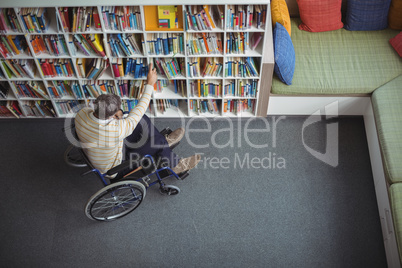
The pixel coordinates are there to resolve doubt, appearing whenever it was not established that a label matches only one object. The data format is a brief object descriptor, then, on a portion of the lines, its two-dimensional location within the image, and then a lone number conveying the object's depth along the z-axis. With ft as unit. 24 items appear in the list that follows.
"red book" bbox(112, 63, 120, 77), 11.36
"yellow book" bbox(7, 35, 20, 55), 10.83
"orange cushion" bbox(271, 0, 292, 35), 12.00
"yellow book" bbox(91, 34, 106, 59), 10.71
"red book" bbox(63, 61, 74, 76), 11.50
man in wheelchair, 8.85
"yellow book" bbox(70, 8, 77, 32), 10.20
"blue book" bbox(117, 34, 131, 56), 10.74
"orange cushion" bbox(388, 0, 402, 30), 12.45
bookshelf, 10.30
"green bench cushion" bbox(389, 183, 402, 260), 9.35
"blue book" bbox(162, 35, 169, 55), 10.85
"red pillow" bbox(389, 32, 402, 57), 12.28
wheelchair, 9.73
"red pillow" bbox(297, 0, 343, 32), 12.57
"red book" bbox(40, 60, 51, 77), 11.44
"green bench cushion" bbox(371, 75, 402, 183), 10.35
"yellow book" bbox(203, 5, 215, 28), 10.15
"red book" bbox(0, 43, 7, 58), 11.02
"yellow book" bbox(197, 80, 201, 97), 12.01
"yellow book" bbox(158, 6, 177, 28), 10.22
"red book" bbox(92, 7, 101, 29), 10.21
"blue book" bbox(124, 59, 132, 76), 11.43
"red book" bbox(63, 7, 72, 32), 10.15
